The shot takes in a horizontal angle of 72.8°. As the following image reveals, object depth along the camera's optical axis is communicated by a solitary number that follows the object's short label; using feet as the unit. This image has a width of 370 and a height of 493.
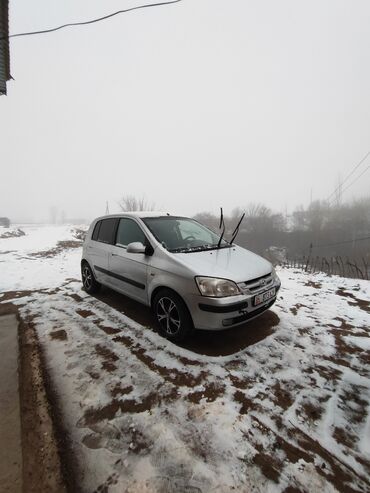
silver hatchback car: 9.93
